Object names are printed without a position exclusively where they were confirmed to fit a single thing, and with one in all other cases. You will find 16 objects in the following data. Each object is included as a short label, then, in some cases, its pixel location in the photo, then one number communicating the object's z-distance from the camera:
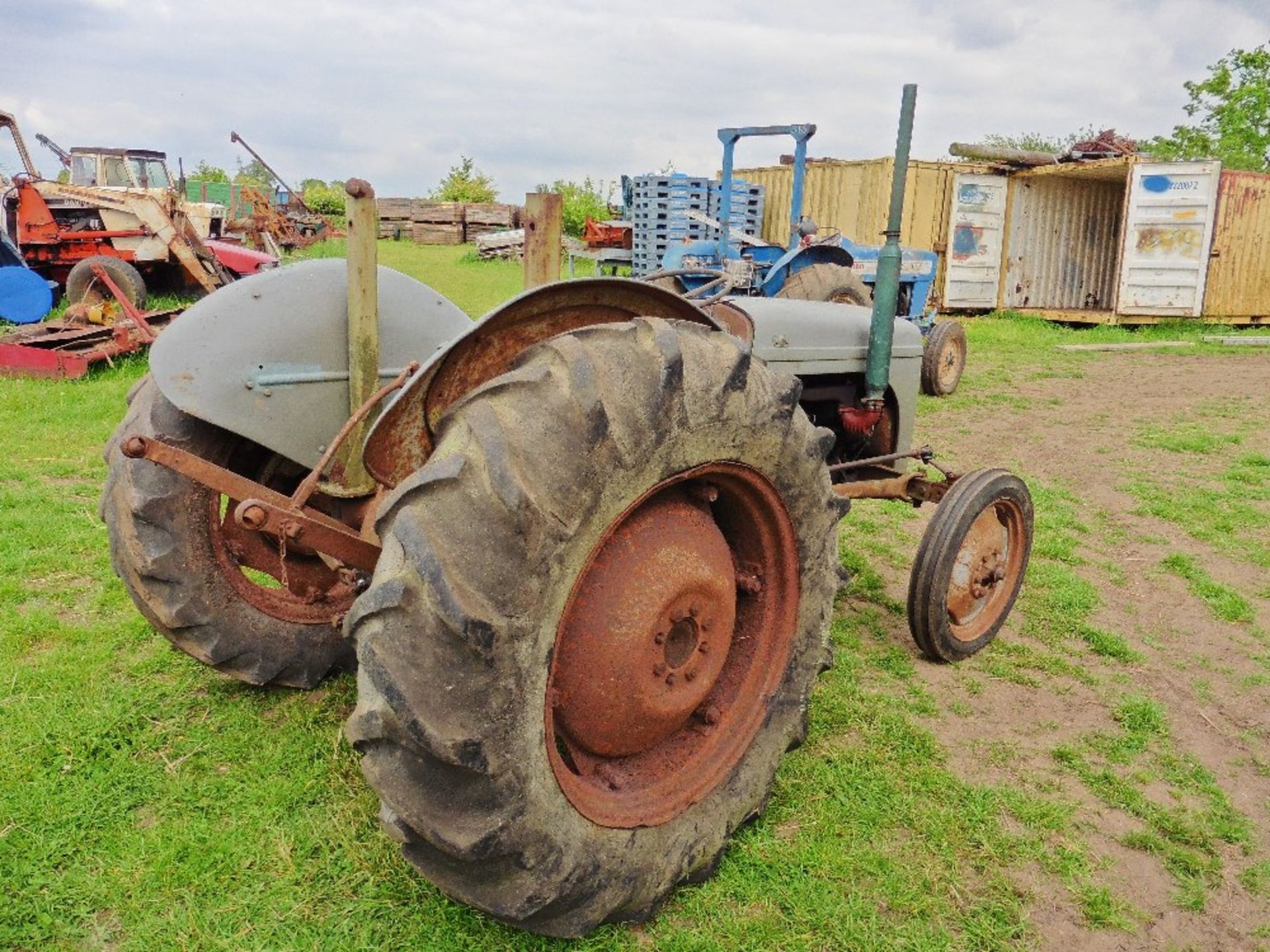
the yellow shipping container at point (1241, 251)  13.72
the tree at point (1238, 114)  24.92
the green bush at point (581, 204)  24.12
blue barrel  9.47
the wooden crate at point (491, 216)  26.61
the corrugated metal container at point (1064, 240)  15.59
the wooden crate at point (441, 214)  26.66
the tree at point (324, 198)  31.53
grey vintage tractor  1.58
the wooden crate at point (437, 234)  26.27
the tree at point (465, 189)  31.88
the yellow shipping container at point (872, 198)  14.73
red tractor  10.94
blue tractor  7.72
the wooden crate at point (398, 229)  27.31
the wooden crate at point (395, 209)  27.50
